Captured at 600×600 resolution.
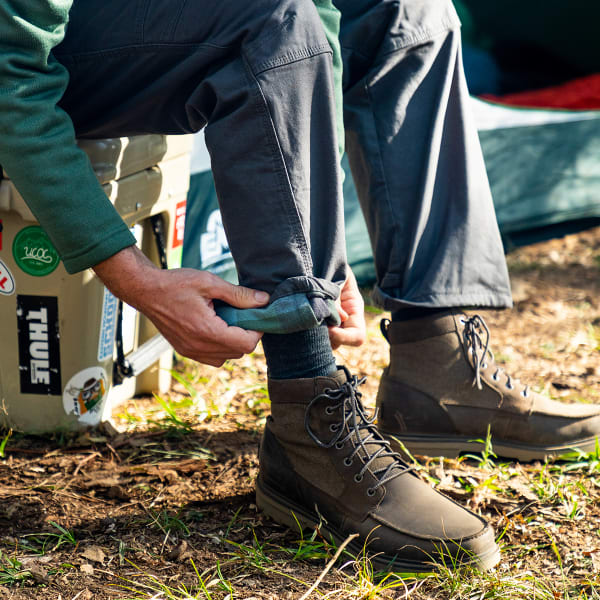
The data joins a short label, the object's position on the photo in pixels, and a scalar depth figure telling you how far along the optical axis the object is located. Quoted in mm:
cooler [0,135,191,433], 2563
